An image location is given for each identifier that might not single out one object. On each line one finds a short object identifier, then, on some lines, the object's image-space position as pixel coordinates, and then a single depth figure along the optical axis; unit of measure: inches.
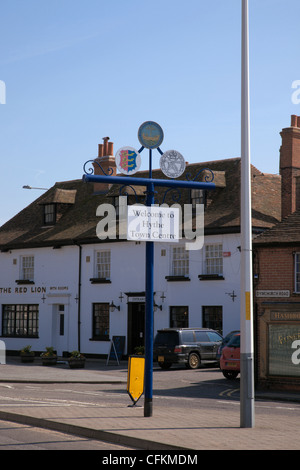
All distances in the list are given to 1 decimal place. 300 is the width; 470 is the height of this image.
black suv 1290.6
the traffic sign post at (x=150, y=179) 598.5
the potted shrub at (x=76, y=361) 1371.8
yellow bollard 641.0
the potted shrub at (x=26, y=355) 1537.9
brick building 973.2
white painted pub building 1428.4
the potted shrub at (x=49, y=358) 1462.8
